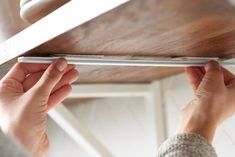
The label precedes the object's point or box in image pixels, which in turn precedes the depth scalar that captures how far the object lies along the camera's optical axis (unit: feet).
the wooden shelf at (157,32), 1.45
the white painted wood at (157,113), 3.75
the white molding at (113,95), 3.40
